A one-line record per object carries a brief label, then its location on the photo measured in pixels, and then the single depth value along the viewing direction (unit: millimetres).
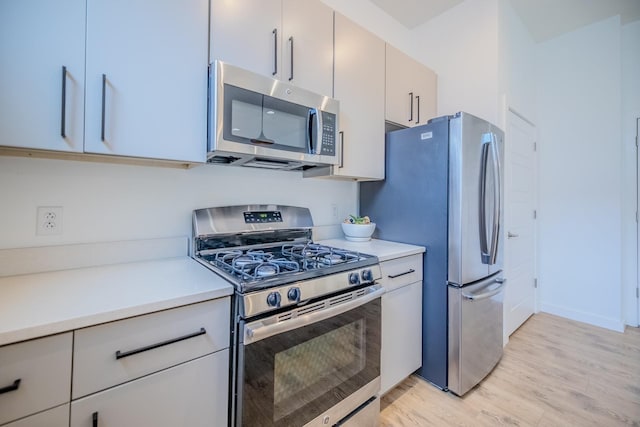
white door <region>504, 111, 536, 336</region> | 2500
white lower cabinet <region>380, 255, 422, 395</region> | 1630
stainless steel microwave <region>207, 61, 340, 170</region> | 1245
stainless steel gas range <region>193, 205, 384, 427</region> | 1014
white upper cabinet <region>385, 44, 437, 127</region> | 2125
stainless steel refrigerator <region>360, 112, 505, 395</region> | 1726
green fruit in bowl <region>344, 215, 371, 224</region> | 2102
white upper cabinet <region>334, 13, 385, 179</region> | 1802
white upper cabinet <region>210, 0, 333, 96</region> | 1315
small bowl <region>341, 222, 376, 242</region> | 2039
